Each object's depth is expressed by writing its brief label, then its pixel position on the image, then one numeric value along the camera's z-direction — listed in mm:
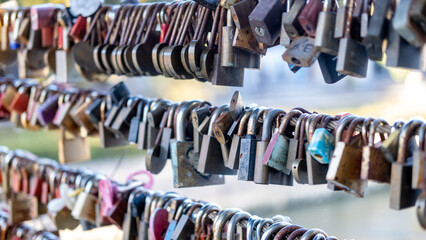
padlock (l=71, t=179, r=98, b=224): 1538
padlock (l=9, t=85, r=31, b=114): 1847
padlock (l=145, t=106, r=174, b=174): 1358
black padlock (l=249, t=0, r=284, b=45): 1155
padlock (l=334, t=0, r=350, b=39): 1088
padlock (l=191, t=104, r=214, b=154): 1287
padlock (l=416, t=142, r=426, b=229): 1040
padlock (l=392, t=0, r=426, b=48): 1027
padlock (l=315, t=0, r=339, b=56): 1097
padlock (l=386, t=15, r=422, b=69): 1051
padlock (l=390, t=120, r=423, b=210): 1061
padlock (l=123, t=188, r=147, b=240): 1454
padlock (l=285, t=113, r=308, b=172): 1179
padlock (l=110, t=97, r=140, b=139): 1449
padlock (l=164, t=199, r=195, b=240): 1343
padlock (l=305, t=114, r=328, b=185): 1148
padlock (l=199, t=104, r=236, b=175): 1272
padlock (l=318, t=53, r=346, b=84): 1174
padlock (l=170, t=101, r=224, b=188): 1317
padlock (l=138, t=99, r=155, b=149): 1403
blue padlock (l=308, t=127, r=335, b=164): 1122
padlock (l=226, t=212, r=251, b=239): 1253
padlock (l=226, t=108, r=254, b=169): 1239
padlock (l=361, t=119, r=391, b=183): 1076
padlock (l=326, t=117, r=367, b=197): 1092
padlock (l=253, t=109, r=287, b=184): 1191
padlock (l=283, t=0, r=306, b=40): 1122
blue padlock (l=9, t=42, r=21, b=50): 1808
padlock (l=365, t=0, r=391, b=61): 1058
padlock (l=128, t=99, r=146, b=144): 1427
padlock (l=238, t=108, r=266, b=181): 1210
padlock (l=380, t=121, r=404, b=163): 1076
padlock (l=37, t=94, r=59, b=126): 1707
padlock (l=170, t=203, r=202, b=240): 1323
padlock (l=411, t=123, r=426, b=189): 1045
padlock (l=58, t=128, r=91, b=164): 1731
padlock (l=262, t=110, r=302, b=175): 1181
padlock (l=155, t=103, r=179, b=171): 1353
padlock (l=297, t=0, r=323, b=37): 1113
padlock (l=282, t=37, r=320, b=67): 1119
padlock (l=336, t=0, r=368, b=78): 1082
